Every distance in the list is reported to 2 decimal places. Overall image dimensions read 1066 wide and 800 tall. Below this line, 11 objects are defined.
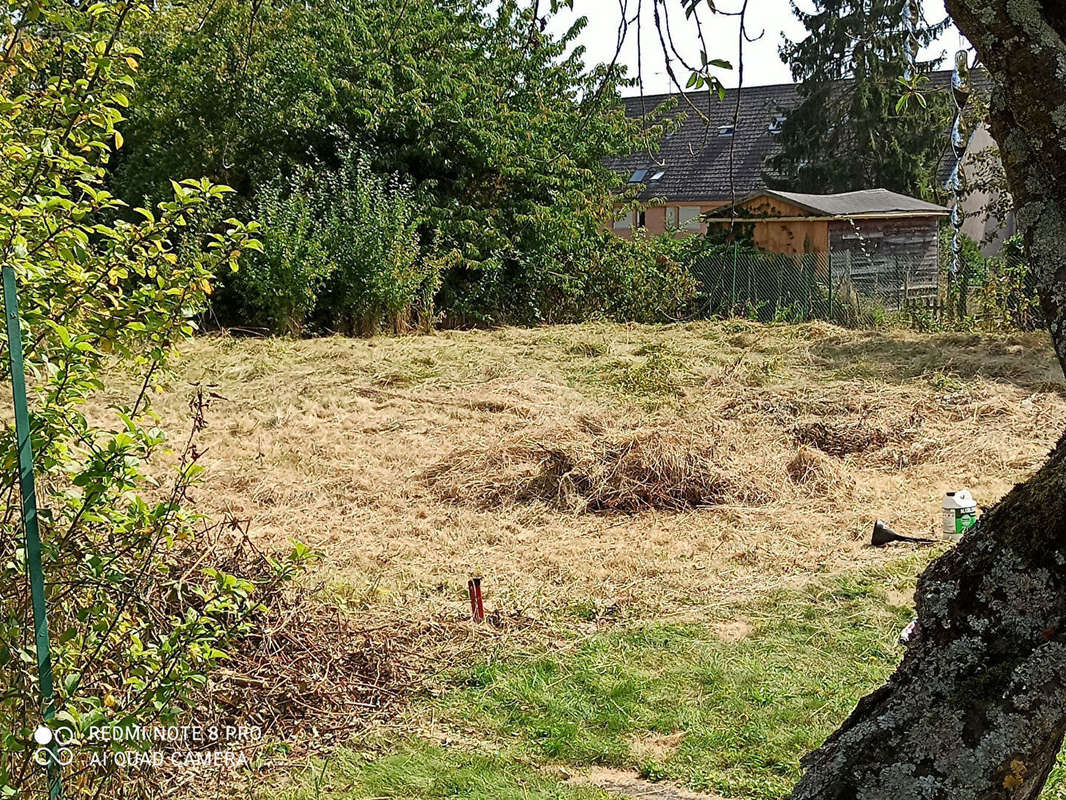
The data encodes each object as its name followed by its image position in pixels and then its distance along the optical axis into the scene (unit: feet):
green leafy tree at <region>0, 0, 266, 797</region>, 8.63
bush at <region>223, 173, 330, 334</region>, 48.32
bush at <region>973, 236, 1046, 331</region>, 46.47
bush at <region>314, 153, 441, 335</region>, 50.06
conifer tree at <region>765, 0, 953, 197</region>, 81.56
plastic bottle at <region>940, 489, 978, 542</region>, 19.79
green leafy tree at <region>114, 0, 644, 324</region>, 53.52
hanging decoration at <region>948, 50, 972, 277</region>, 8.97
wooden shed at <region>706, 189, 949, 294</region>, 58.65
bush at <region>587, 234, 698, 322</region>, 58.49
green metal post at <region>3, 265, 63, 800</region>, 7.93
